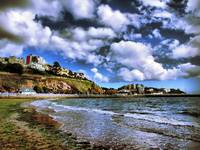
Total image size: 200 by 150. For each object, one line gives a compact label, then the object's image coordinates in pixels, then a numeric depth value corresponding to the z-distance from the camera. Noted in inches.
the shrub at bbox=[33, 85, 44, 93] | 3025.2
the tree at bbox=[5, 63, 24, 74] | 3194.8
